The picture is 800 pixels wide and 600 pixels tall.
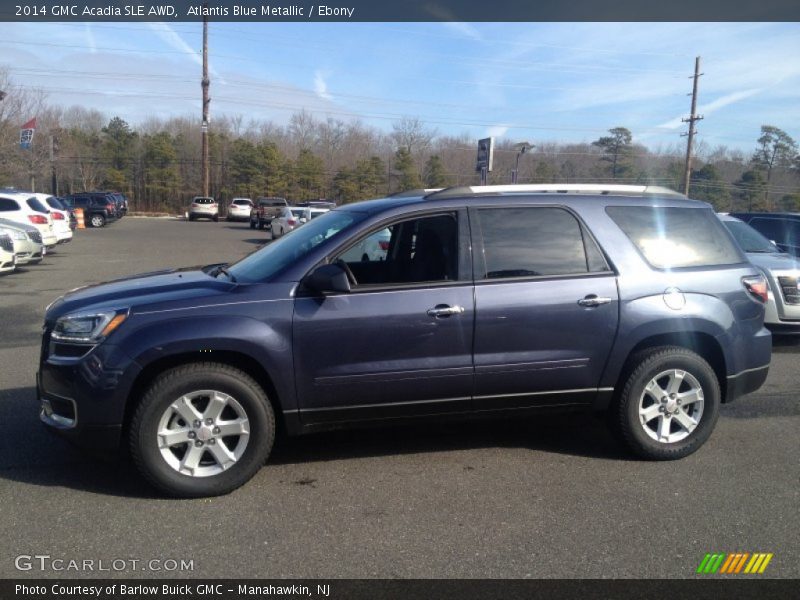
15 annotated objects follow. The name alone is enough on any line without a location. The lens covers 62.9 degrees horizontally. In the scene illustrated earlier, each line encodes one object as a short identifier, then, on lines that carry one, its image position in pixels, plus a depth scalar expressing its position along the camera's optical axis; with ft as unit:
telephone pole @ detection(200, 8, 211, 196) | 146.82
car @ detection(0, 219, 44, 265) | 46.75
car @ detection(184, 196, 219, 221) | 147.13
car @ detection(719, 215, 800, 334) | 26.84
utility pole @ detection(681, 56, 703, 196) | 123.93
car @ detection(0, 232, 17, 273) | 43.01
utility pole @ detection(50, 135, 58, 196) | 136.81
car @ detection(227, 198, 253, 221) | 144.77
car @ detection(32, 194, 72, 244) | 64.21
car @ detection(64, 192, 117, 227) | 116.67
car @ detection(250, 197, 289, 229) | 116.26
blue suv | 12.89
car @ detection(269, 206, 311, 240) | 77.92
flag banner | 118.32
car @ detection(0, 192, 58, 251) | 56.97
